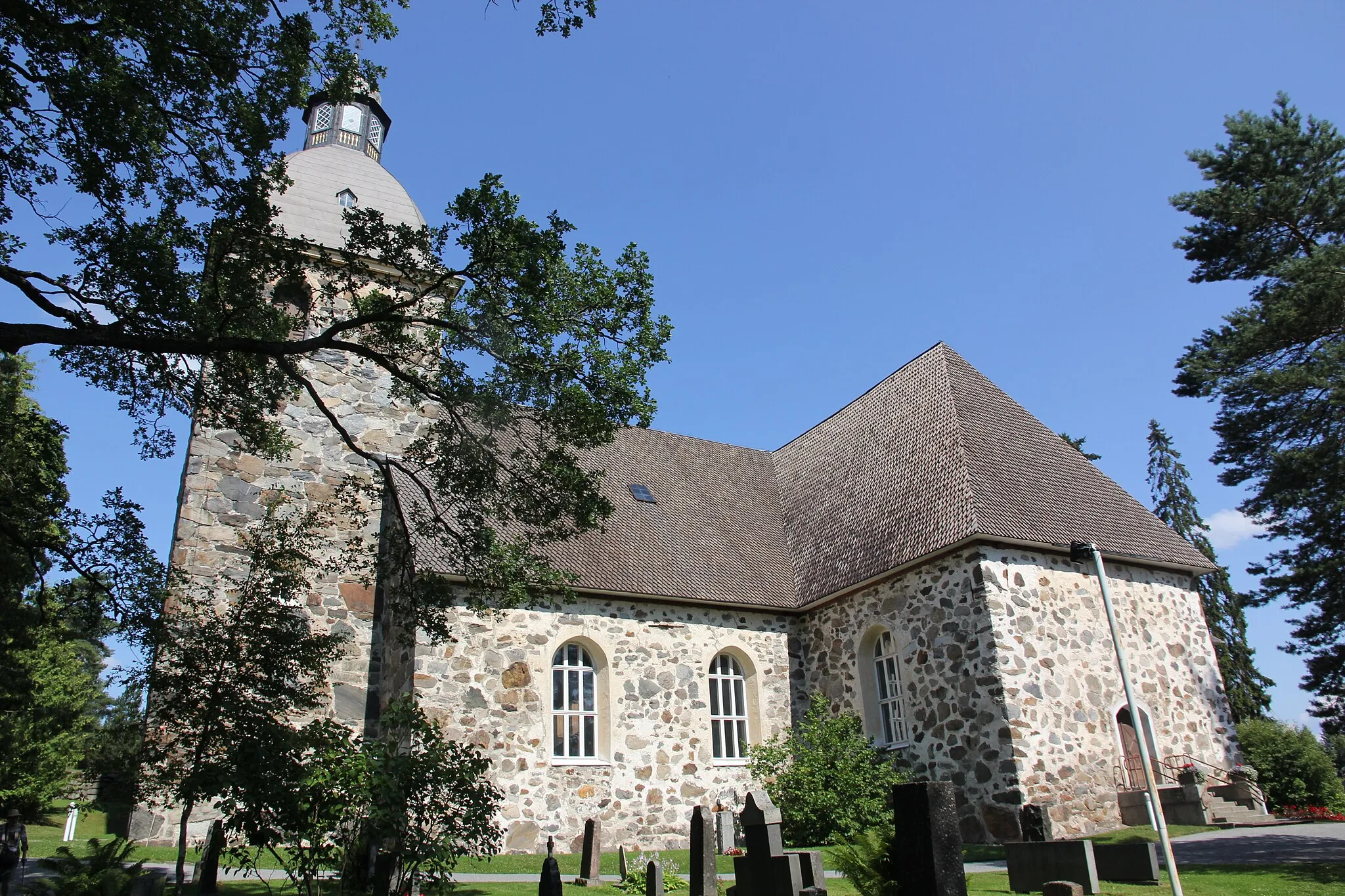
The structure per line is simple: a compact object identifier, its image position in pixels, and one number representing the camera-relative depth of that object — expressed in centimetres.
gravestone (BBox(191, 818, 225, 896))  896
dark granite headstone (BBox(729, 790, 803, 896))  816
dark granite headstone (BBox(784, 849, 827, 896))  831
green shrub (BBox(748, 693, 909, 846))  1417
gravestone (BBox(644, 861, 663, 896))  958
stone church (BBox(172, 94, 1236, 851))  1409
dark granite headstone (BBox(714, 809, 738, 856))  1307
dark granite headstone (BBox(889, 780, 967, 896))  547
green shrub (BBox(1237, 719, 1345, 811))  1622
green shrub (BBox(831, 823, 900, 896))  670
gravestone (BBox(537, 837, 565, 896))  789
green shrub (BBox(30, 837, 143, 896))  796
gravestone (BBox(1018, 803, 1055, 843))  1183
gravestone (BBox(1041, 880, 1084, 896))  797
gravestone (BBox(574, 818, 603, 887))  1127
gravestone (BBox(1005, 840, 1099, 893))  913
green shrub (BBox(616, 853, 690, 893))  1038
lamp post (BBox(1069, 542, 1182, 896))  848
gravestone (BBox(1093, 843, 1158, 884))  923
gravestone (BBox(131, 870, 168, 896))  761
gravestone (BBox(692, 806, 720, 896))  928
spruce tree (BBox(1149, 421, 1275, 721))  3181
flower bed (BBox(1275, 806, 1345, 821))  1455
